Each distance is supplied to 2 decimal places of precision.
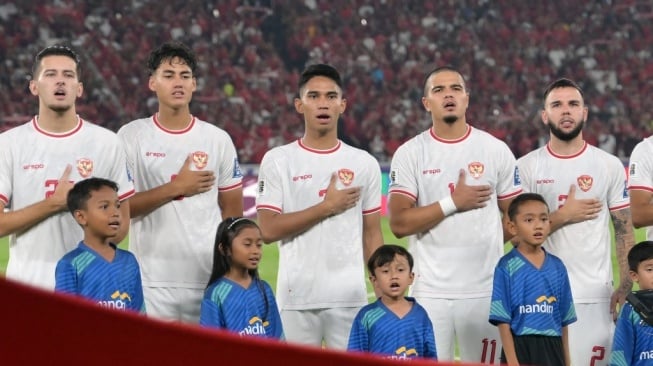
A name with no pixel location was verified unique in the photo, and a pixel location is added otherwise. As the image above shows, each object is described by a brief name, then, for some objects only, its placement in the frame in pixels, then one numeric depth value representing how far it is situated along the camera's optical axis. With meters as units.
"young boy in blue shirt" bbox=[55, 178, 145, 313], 8.39
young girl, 8.89
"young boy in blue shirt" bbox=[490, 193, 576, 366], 9.41
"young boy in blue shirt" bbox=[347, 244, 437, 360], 8.96
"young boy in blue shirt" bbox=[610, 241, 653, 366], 9.41
